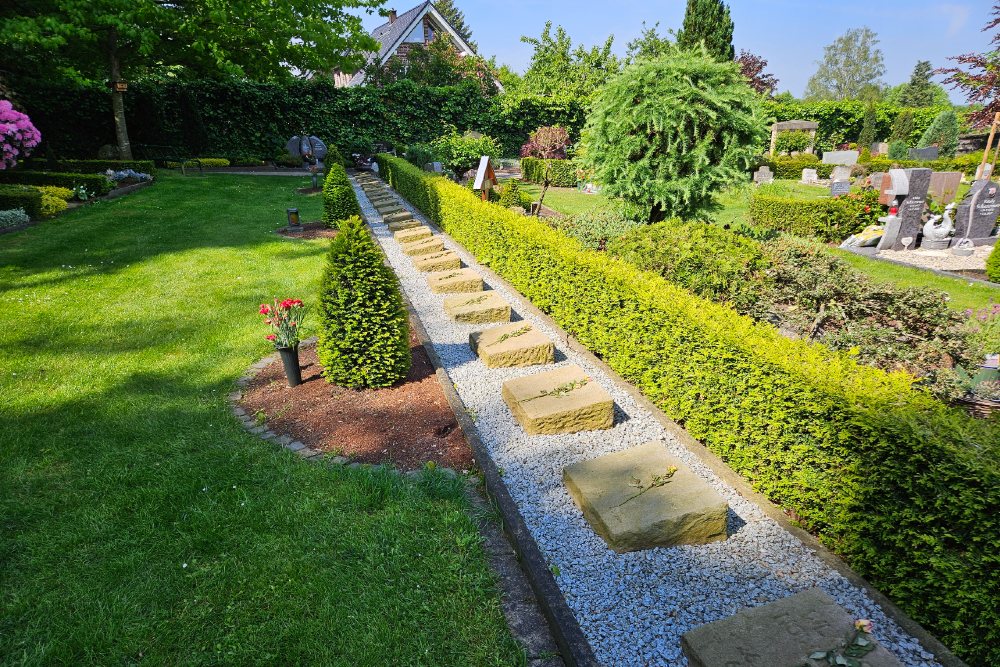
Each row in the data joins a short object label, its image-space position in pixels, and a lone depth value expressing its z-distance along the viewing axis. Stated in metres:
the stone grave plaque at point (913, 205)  12.38
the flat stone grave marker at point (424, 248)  11.48
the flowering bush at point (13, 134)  13.53
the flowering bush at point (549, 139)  22.33
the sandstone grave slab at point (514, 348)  6.23
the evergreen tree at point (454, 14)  70.89
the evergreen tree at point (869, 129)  37.28
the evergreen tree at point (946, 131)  33.84
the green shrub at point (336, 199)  13.86
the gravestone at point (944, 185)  15.02
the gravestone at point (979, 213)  11.99
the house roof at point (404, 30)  38.50
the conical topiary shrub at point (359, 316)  5.59
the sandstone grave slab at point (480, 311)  7.72
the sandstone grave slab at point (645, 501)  3.50
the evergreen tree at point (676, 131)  8.91
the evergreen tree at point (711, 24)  24.64
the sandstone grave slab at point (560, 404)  4.86
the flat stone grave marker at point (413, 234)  12.70
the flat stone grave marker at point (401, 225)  14.25
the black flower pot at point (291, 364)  5.86
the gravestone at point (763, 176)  26.89
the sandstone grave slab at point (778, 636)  2.38
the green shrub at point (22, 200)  13.35
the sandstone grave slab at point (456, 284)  9.09
